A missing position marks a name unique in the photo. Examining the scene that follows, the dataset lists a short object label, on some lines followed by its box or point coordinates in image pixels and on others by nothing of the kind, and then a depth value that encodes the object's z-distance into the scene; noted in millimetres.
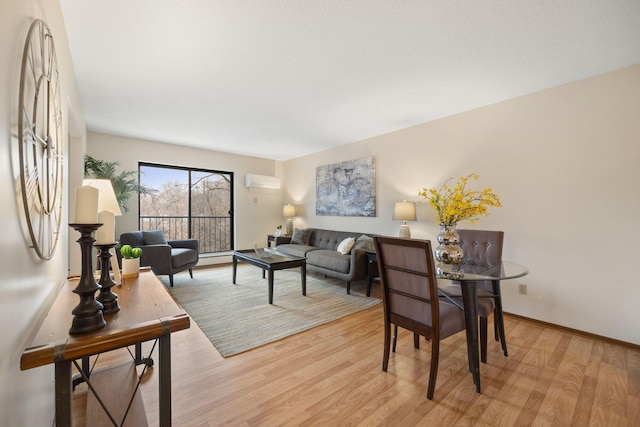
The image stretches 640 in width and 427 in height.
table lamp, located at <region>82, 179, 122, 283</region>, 1237
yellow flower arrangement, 1885
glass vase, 2016
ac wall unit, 5664
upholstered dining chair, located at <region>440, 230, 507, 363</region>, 1992
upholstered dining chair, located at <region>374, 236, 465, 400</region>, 1602
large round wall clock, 878
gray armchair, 3596
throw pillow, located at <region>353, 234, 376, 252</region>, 3706
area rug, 2389
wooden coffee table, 3108
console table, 814
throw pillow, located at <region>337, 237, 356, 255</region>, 3945
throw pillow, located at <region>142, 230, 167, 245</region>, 3973
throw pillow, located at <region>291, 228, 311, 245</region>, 5074
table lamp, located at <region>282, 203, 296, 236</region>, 5777
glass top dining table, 1668
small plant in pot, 1752
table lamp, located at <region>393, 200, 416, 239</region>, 3592
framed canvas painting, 4379
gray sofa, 3566
